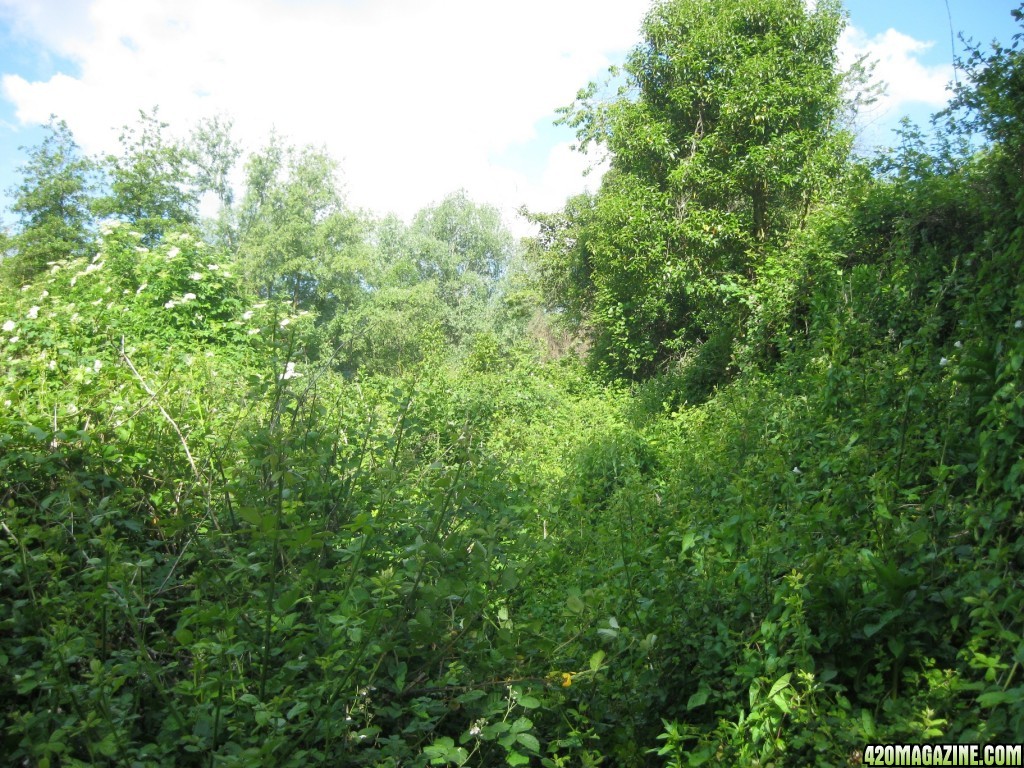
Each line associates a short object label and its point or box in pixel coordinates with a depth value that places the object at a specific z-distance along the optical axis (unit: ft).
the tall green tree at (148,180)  99.55
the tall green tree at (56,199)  91.56
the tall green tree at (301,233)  109.91
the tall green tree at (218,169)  116.88
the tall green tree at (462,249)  147.64
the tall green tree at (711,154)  36.81
